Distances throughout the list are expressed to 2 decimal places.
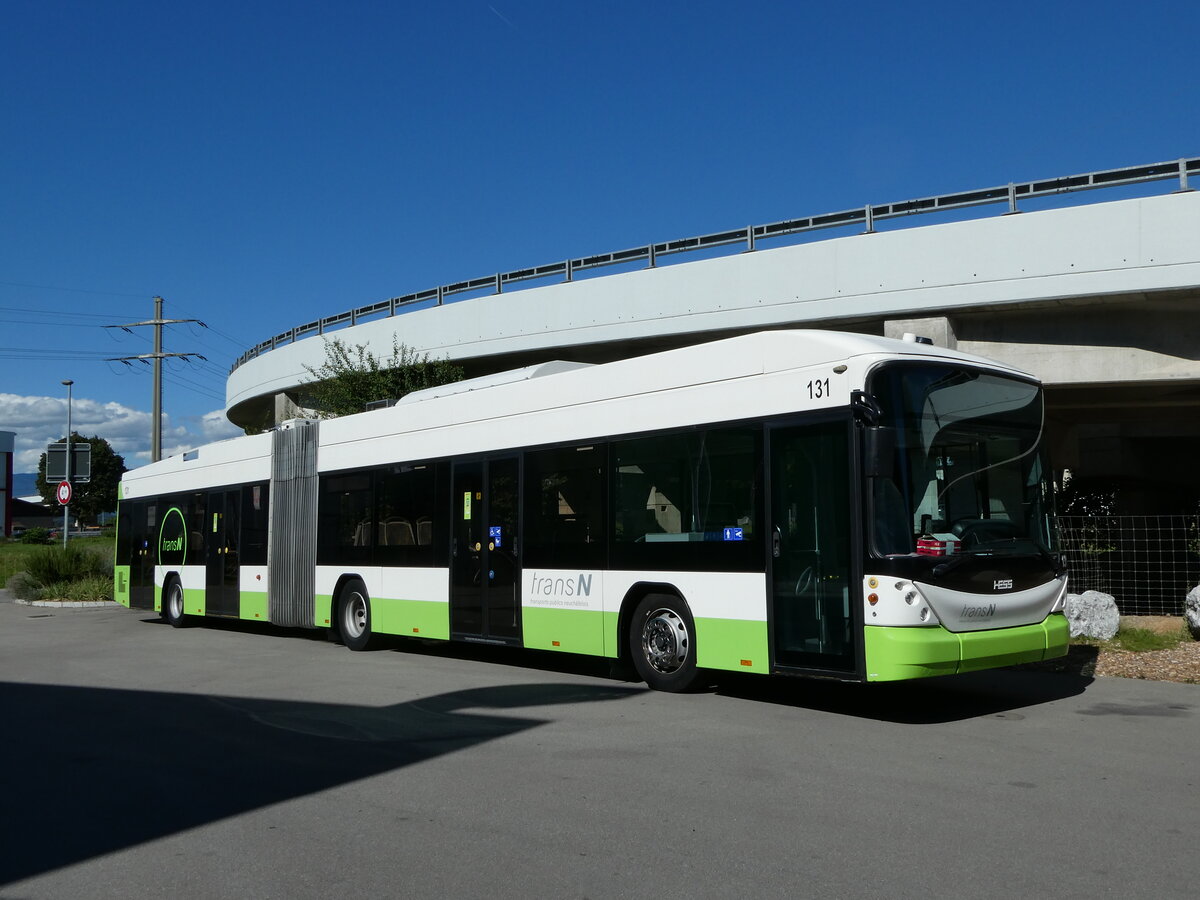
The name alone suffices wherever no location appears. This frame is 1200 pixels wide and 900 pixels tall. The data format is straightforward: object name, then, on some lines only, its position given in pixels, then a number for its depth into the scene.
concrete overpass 16.38
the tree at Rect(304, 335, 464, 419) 24.34
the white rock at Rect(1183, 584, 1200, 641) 13.45
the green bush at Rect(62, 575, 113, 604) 27.22
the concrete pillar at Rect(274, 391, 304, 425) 33.03
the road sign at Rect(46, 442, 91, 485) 29.11
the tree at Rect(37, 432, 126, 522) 104.94
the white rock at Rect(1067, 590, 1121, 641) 13.64
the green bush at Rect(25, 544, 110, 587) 28.66
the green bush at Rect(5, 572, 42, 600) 28.11
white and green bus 8.54
